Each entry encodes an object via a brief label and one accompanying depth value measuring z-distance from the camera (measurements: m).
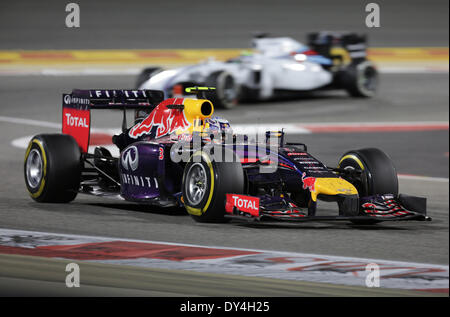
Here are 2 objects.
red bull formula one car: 16.95
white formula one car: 37.41
